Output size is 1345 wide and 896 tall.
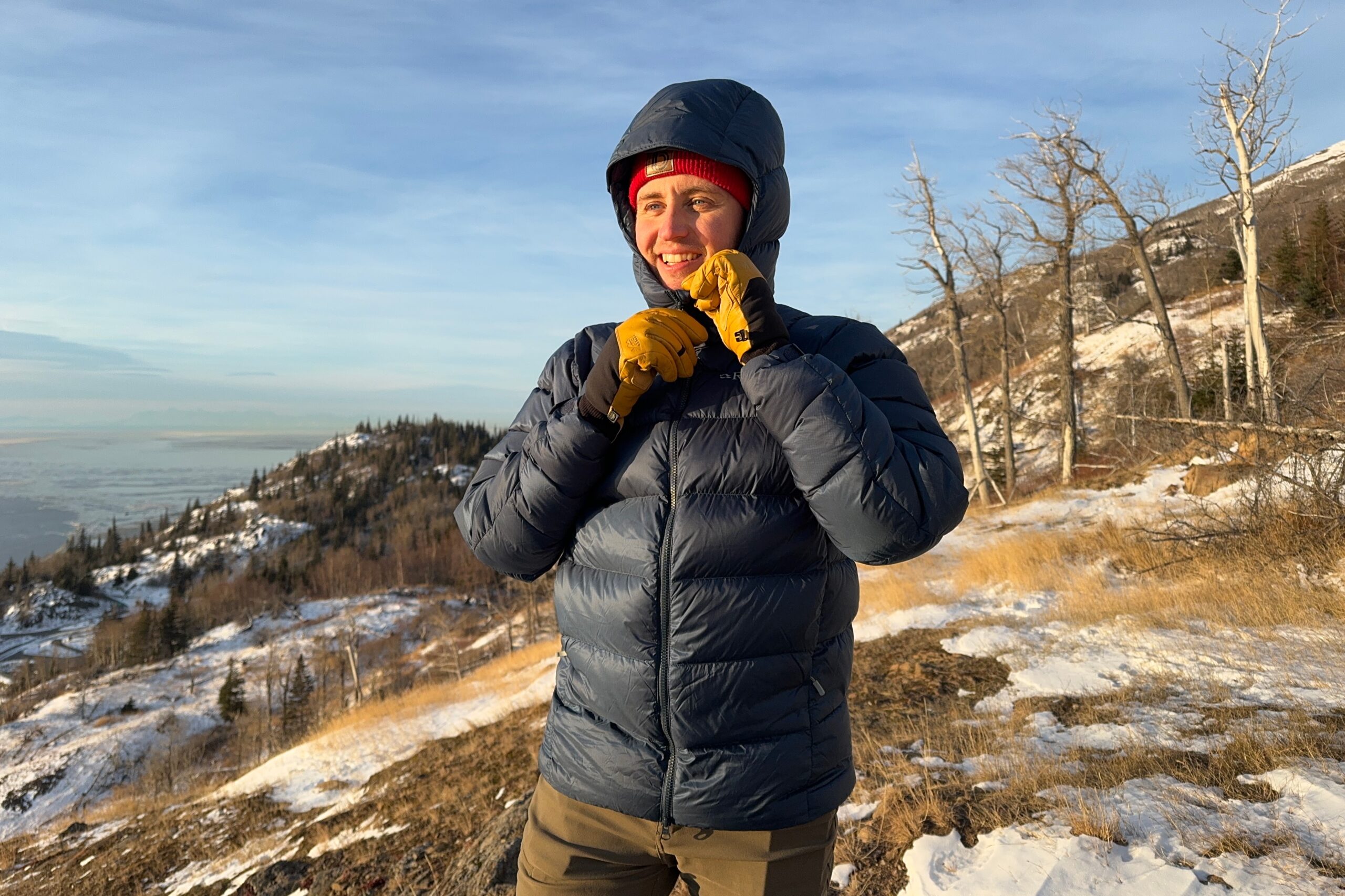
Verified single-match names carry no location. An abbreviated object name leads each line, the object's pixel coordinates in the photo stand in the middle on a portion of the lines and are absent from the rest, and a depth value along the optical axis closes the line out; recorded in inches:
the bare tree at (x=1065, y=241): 735.1
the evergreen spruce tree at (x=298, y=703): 2066.9
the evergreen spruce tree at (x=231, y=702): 2449.6
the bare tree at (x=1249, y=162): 569.9
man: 64.9
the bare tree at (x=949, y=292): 814.5
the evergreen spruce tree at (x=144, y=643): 3363.7
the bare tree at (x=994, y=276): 822.5
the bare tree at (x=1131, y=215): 701.3
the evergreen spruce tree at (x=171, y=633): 3415.4
